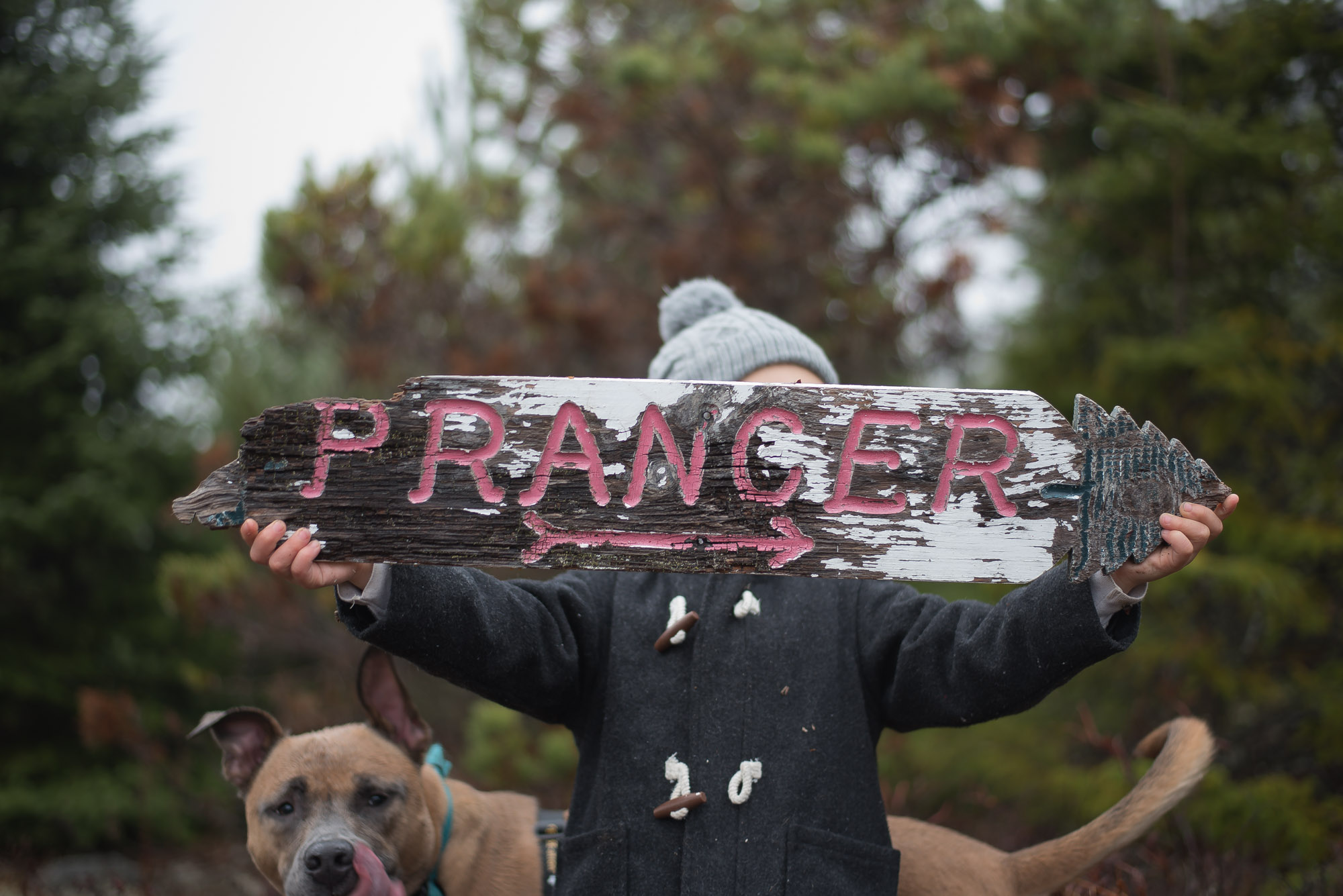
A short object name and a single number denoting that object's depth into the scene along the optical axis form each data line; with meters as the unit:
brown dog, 2.26
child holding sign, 1.80
